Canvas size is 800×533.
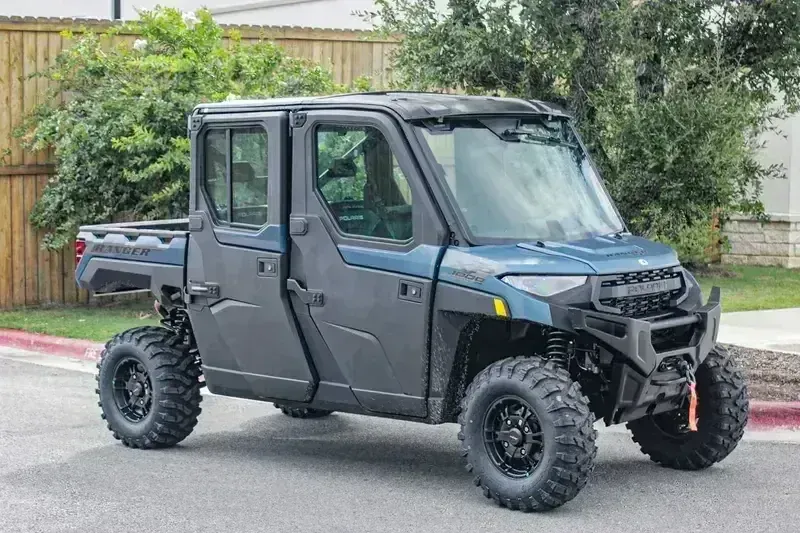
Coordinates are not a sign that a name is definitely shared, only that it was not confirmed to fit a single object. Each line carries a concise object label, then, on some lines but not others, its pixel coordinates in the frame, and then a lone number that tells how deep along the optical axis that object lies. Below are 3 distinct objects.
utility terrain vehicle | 9.60
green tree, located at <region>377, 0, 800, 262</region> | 13.13
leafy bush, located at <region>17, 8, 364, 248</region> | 19.22
